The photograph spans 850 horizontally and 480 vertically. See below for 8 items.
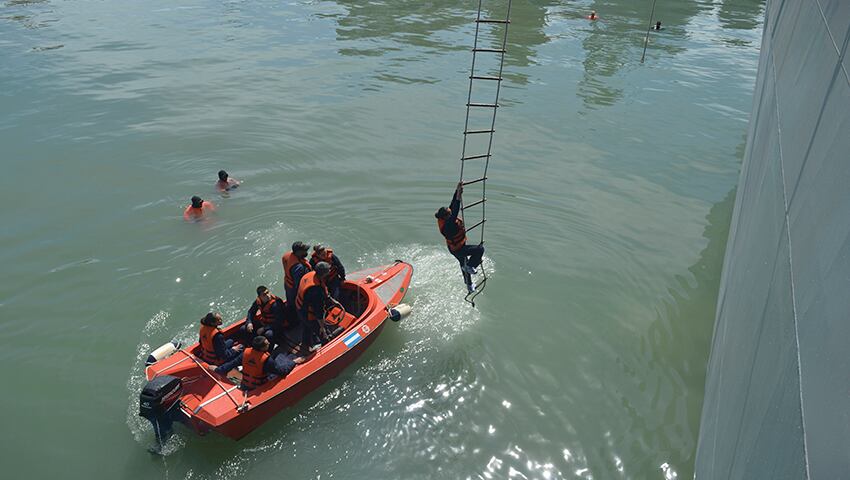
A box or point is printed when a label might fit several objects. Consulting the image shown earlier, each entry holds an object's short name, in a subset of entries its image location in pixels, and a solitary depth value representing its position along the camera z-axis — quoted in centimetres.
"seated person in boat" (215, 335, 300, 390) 742
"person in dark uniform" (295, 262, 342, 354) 820
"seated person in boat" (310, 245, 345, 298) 918
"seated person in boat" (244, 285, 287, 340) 841
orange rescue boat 698
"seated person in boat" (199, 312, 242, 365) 767
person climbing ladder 848
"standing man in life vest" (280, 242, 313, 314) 864
